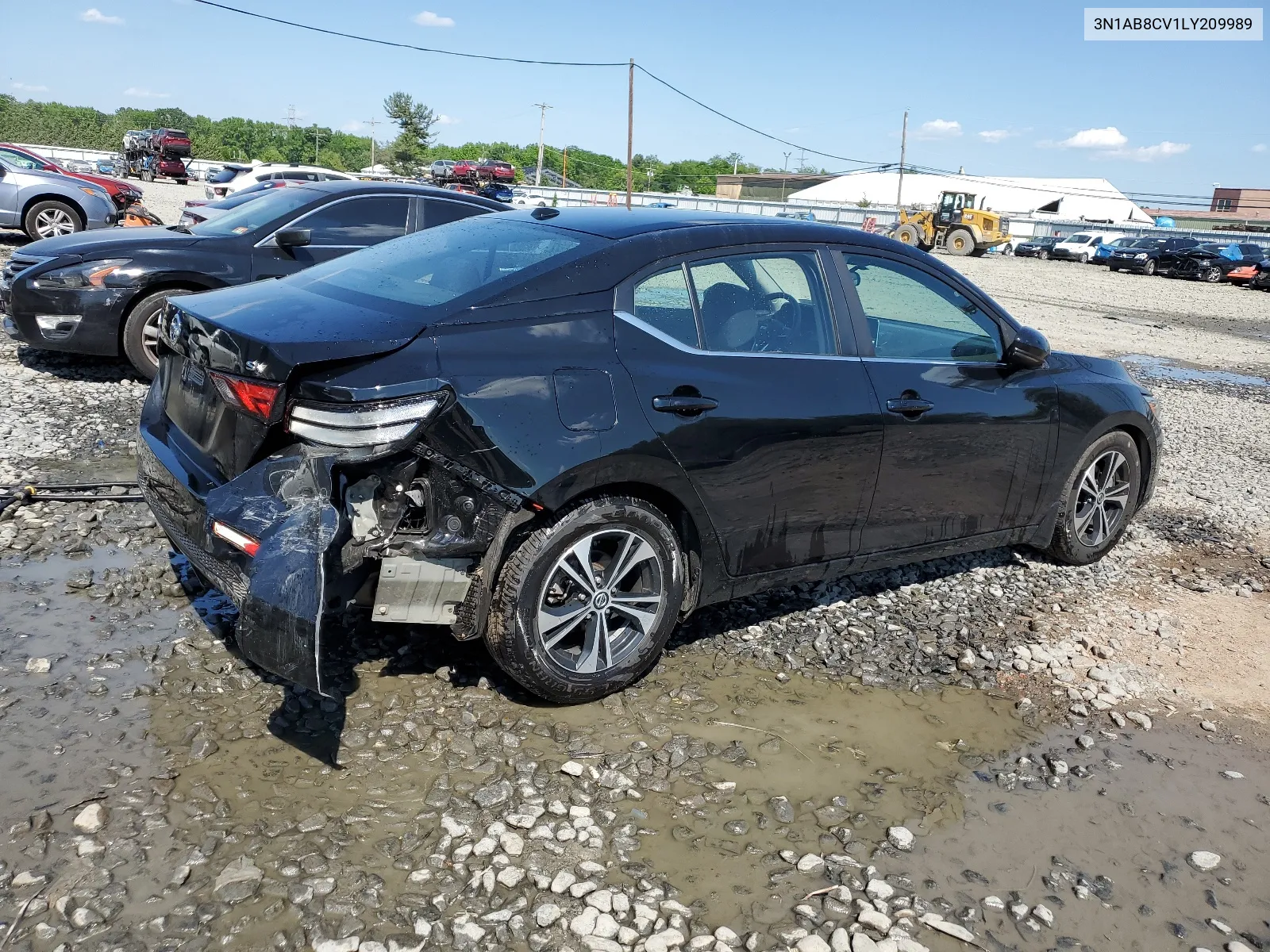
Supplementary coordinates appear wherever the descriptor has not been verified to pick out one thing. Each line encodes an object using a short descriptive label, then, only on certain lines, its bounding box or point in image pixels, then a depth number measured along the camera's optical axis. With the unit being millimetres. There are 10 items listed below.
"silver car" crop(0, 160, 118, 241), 14711
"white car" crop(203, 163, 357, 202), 25255
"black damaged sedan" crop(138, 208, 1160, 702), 3010
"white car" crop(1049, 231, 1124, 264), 43594
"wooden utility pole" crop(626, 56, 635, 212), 40125
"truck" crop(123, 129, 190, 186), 45781
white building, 82562
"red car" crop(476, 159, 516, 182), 48750
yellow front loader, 39062
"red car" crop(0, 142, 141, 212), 15883
